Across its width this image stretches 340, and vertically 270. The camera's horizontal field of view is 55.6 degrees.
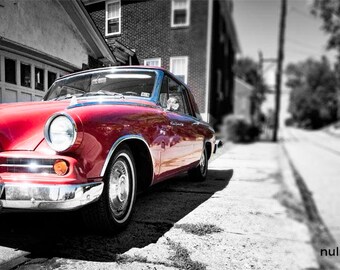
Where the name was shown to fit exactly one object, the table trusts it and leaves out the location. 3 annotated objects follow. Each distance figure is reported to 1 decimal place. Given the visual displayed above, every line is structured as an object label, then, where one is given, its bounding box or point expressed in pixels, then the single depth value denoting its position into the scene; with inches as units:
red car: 80.0
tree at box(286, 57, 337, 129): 2119.6
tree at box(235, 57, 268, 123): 323.6
